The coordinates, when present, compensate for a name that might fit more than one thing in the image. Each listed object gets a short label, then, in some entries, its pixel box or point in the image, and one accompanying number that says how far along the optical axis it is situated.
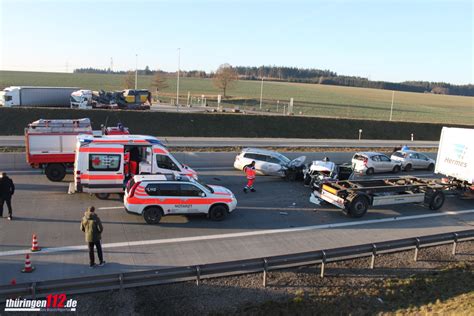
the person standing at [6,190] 14.12
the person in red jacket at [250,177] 19.08
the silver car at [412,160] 27.73
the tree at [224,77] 85.19
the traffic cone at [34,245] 11.79
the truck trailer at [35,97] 45.91
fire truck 18.98
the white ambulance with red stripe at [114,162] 16.52
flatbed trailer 16.42
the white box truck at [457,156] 19.03
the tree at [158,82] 83.19
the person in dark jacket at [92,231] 10.70
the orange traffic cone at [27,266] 10.52
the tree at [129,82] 83.25
